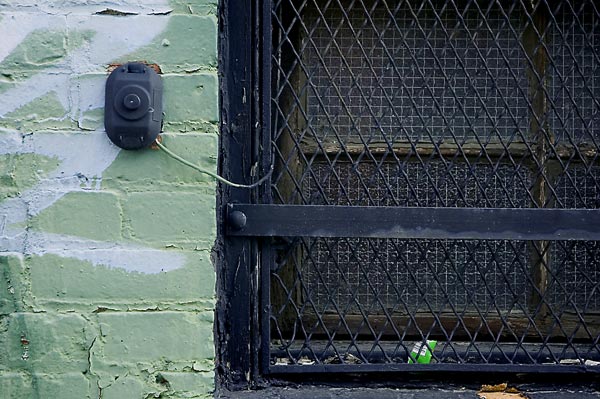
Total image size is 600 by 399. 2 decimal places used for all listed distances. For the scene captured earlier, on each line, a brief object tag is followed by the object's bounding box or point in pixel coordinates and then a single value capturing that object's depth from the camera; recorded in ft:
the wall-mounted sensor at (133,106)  11.64
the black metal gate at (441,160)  14.53
